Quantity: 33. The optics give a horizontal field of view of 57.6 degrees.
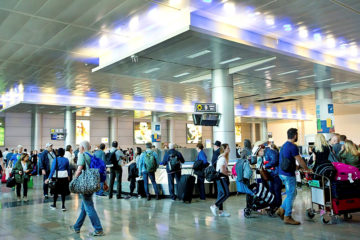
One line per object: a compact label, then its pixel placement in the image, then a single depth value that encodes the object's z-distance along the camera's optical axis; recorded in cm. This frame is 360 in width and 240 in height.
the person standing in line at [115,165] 1052
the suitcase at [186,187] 930
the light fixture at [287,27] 938
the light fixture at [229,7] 800
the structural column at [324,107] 1650
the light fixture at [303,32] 964
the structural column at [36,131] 2841
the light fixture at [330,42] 1051
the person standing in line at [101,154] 1106
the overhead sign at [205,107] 1186
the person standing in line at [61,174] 826
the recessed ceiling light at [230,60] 1093
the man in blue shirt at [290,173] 621
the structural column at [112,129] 3469
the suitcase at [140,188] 1050
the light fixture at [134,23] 888
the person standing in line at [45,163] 995
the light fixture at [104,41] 1035
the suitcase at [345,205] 627
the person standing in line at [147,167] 989
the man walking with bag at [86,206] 580
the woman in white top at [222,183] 716
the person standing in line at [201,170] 948
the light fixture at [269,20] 881
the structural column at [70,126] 2552
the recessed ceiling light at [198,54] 1002
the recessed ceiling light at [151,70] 1233
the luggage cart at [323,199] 632
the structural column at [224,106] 1241
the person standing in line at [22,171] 1041
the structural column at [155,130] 2719
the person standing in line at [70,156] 1105
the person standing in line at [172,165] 984
